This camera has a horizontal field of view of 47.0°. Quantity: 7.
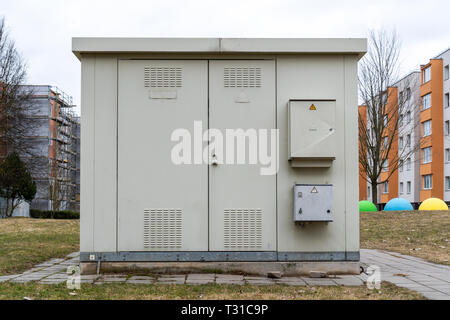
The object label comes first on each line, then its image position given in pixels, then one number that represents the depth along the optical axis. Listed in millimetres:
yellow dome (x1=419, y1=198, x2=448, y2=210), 27197
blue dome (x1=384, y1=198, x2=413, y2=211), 30250
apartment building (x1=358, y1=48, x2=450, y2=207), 49406
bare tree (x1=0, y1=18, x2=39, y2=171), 33594
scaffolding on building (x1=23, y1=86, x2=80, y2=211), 62625
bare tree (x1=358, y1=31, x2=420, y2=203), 27969
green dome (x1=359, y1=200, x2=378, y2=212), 30125
